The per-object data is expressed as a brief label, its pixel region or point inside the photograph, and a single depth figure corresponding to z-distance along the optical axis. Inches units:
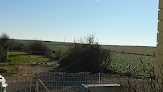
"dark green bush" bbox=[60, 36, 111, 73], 442.5
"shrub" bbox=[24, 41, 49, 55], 952.6
